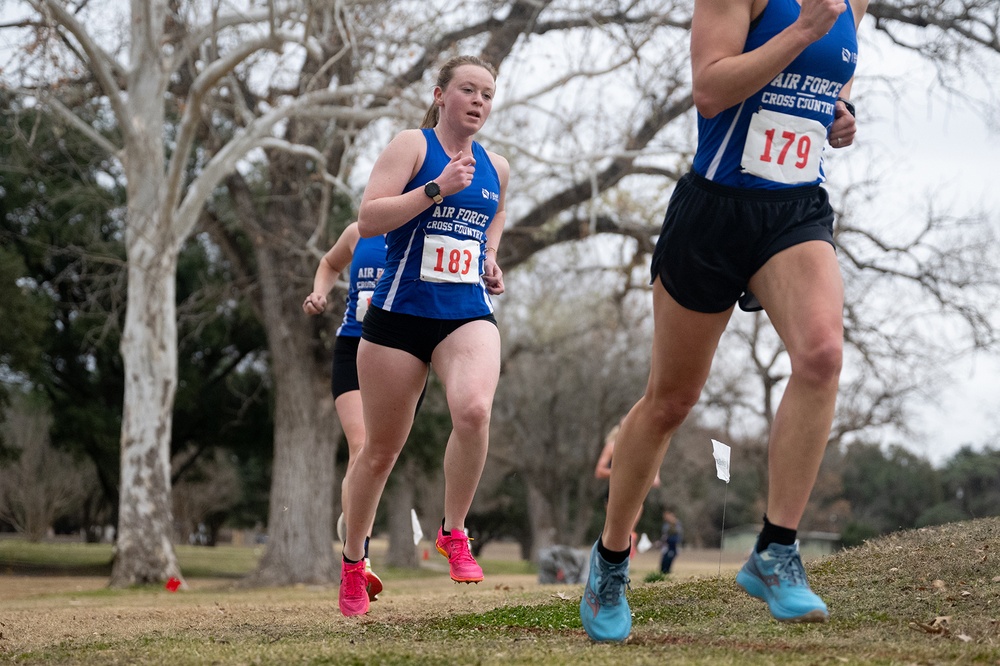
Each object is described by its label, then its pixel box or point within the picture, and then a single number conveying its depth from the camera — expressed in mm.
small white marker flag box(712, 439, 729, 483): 13336
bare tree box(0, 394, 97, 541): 69312
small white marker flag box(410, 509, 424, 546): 15412
